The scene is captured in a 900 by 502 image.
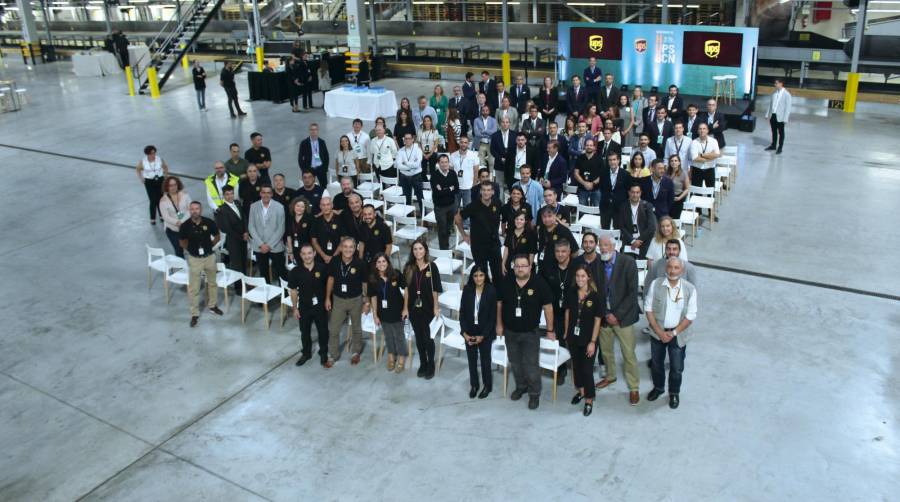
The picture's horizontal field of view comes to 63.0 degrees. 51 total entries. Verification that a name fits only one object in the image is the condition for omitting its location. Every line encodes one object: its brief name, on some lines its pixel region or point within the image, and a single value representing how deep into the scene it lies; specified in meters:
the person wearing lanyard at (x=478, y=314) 5.95
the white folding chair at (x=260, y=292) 7.70
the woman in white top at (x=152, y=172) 10.61
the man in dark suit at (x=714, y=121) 10.72
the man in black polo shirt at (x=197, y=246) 7.79
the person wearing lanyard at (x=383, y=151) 10.54
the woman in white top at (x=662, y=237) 6.40
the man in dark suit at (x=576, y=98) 12.93
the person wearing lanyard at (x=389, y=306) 6.38
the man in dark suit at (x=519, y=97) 13.32
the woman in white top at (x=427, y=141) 10.56
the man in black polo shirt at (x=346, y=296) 6.64
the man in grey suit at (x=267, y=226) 8.04
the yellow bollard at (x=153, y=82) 22.02
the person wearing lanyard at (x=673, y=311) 5.79
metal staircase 23.28
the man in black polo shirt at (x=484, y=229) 7.71
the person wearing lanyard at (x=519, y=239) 7.16
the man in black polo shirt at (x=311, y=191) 8.54
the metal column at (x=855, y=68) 15.27
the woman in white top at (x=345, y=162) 10.45
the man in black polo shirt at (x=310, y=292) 6.66
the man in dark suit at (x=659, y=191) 8.20
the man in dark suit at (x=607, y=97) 12.70
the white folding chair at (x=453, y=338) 6.55
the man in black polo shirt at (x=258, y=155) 10.27
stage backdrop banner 16.03
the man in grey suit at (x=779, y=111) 12.54
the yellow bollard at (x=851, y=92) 15.80
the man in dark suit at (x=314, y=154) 10.38
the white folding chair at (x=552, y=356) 6.11
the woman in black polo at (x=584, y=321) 5.80
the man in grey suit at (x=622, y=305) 6.00
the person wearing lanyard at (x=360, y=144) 10.84
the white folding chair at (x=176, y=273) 8.24
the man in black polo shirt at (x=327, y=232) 7.66
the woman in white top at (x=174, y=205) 8.62
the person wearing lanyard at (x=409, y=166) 9.86
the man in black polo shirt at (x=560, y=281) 6.21
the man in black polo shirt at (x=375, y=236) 7.46
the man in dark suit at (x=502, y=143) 10.08
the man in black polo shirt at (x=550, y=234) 6.77
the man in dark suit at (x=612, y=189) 8.38
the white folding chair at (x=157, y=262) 8.60
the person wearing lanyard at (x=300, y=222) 7.80
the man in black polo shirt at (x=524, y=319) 5.81
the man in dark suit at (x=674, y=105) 11.60
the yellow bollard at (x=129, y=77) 22.30
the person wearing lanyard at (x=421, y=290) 6.31
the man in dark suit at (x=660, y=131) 10.59
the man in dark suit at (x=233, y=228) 8.33
